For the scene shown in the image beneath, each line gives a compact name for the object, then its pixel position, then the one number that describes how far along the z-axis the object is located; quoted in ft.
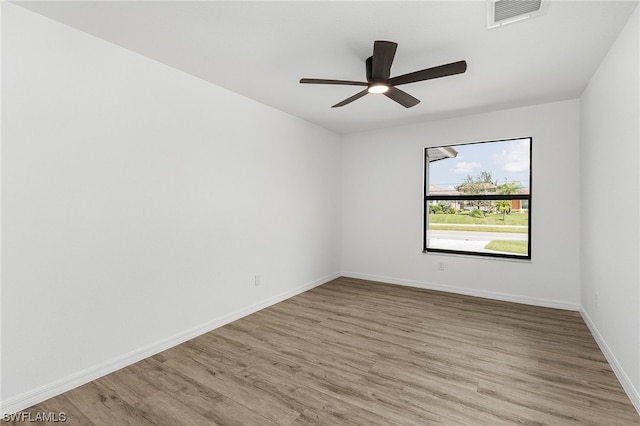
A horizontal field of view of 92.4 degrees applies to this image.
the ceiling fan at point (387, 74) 6.89
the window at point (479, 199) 13.38
